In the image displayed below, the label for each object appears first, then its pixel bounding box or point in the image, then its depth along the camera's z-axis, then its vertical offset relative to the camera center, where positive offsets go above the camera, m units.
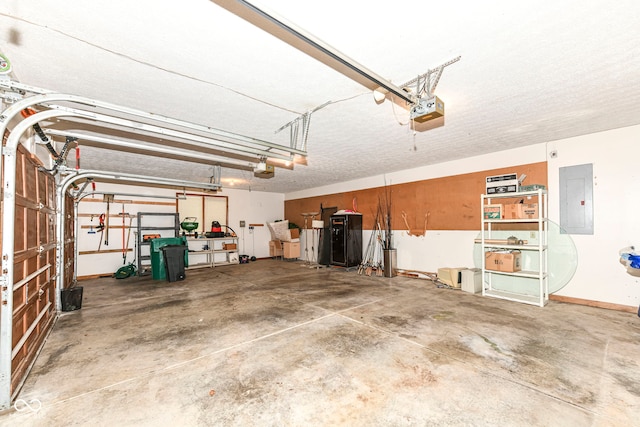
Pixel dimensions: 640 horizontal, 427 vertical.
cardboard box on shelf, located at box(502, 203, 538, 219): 4.16 +0.01
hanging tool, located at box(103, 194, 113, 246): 6.81 -0.17
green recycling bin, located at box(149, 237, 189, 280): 6.08 -1.05
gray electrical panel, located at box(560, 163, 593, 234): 4.00 +0.19
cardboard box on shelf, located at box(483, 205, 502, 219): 4.51 +0.01
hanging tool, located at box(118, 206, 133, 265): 7.02 -0.80
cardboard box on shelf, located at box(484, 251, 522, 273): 4.26 -0.83
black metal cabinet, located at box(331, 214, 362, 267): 7.18 -0.74
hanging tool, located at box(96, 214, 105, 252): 6.71 -0.29
